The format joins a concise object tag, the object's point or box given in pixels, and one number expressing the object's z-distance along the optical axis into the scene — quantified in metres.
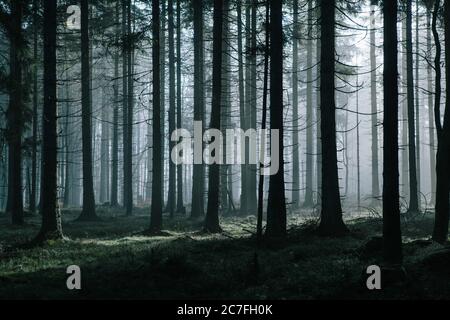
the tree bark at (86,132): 22.95
